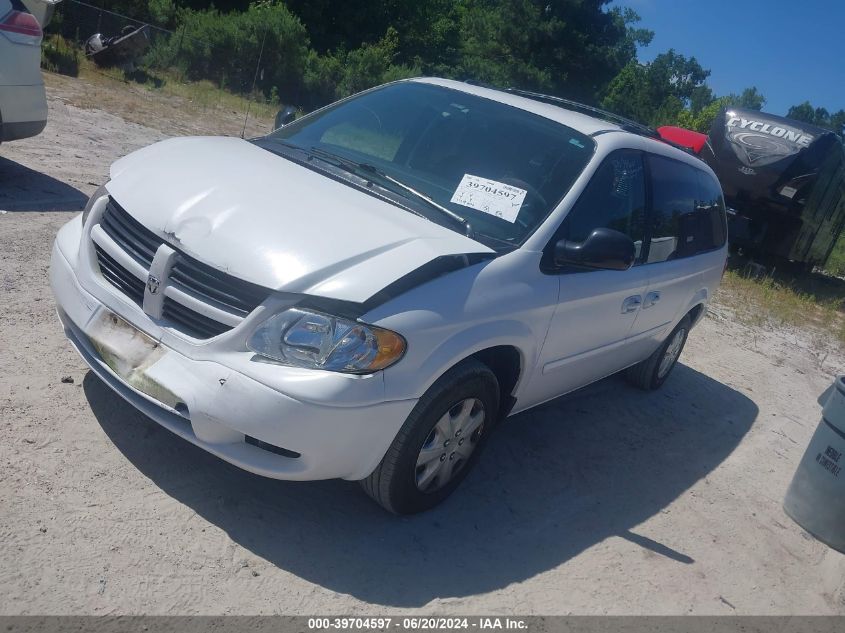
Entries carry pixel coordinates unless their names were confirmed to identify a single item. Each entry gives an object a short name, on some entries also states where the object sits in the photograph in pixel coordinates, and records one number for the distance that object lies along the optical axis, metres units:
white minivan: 3.17
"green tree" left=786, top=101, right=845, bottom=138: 87.38
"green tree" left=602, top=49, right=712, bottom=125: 53.75
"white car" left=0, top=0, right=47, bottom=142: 6.86
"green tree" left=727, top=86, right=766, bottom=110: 96.24
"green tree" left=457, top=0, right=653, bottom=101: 38.31
